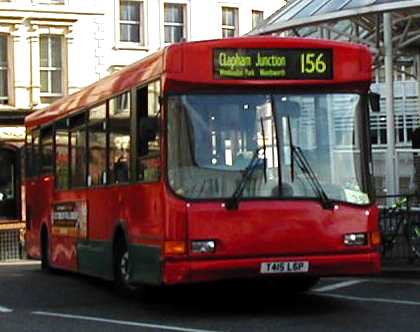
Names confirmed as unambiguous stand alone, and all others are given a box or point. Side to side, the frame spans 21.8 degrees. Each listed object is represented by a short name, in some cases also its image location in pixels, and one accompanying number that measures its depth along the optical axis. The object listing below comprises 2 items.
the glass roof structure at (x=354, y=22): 22.77
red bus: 12.65
